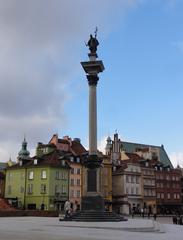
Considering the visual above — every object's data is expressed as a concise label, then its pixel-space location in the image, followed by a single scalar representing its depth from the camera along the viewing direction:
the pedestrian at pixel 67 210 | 38.28
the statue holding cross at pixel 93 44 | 44.44
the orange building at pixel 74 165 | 95.69
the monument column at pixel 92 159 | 39.06
